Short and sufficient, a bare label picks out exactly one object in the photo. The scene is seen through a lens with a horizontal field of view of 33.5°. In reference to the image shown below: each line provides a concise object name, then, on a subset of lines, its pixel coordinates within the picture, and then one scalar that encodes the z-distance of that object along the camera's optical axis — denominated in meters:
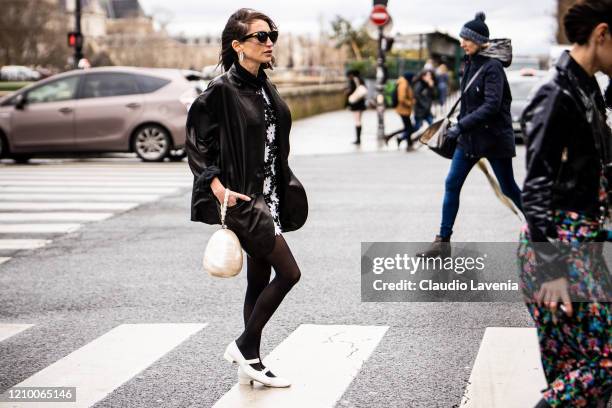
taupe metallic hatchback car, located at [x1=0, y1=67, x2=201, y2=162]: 17.66
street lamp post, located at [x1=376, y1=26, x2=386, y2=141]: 23.77
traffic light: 26.78
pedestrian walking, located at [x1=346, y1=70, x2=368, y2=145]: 22.55
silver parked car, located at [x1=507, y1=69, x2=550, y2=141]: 22.97
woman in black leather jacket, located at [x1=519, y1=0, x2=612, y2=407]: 3.19
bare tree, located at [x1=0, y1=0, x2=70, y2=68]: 64.88
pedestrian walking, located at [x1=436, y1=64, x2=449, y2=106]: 36.12
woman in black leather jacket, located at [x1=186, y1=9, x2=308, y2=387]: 4.52
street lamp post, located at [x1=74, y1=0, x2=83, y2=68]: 26.77
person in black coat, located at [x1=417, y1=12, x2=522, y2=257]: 7.49
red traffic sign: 24.16
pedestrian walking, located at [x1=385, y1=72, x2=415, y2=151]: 21.20
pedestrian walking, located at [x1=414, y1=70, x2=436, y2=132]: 22.03
